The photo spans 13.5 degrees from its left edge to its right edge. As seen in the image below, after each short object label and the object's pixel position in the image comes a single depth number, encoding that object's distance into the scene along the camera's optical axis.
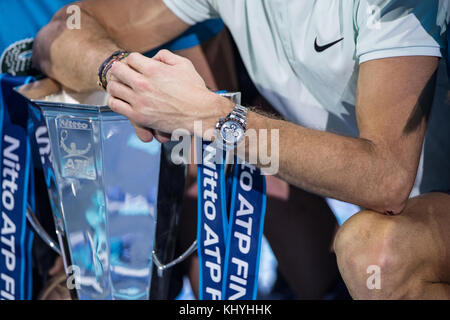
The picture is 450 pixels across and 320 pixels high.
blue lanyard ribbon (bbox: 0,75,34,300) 2.90
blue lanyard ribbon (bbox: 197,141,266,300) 2.80
